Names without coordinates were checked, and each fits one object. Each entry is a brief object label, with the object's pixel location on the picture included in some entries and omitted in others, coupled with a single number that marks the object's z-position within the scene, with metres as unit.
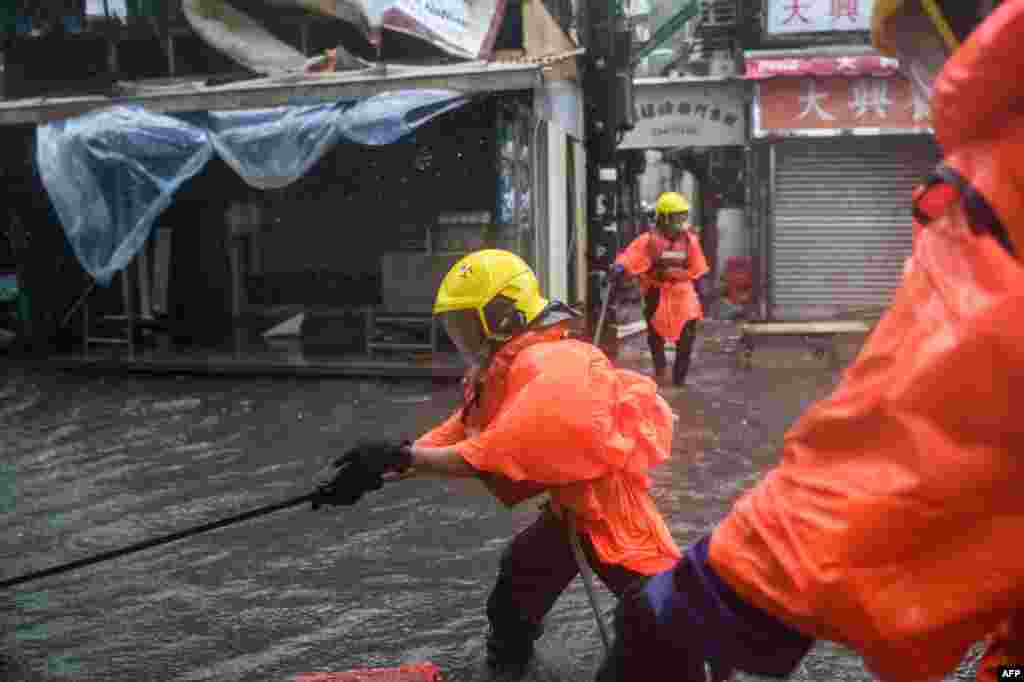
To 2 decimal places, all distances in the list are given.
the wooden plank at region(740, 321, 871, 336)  12.23
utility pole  11.77
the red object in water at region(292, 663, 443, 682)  3.49
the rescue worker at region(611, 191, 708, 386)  10.54
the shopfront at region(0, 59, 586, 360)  11.37
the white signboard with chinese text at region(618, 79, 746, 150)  16.89
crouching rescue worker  2.75
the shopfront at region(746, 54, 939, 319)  15.56
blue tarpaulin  11.21
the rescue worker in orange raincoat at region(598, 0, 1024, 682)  1.19
